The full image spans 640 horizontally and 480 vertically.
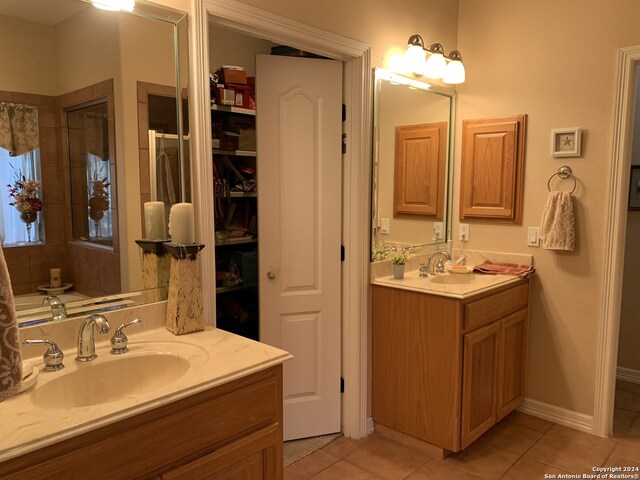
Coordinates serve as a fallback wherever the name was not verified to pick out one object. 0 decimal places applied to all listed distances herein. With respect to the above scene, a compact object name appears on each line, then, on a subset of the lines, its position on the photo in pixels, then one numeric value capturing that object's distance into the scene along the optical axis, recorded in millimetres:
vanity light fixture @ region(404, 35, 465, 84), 2805
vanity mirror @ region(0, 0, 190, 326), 1562
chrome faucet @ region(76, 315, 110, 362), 1562
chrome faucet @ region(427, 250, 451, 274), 3156
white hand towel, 2822
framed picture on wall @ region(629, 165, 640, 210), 3475
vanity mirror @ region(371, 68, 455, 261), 2822
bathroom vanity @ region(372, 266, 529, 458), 2510
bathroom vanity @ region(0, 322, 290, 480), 1140
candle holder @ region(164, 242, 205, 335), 1786
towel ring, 2857
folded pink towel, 2957
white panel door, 2592
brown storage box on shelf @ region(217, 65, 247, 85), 2926
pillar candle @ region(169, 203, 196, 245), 1806
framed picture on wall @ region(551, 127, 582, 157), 2812
